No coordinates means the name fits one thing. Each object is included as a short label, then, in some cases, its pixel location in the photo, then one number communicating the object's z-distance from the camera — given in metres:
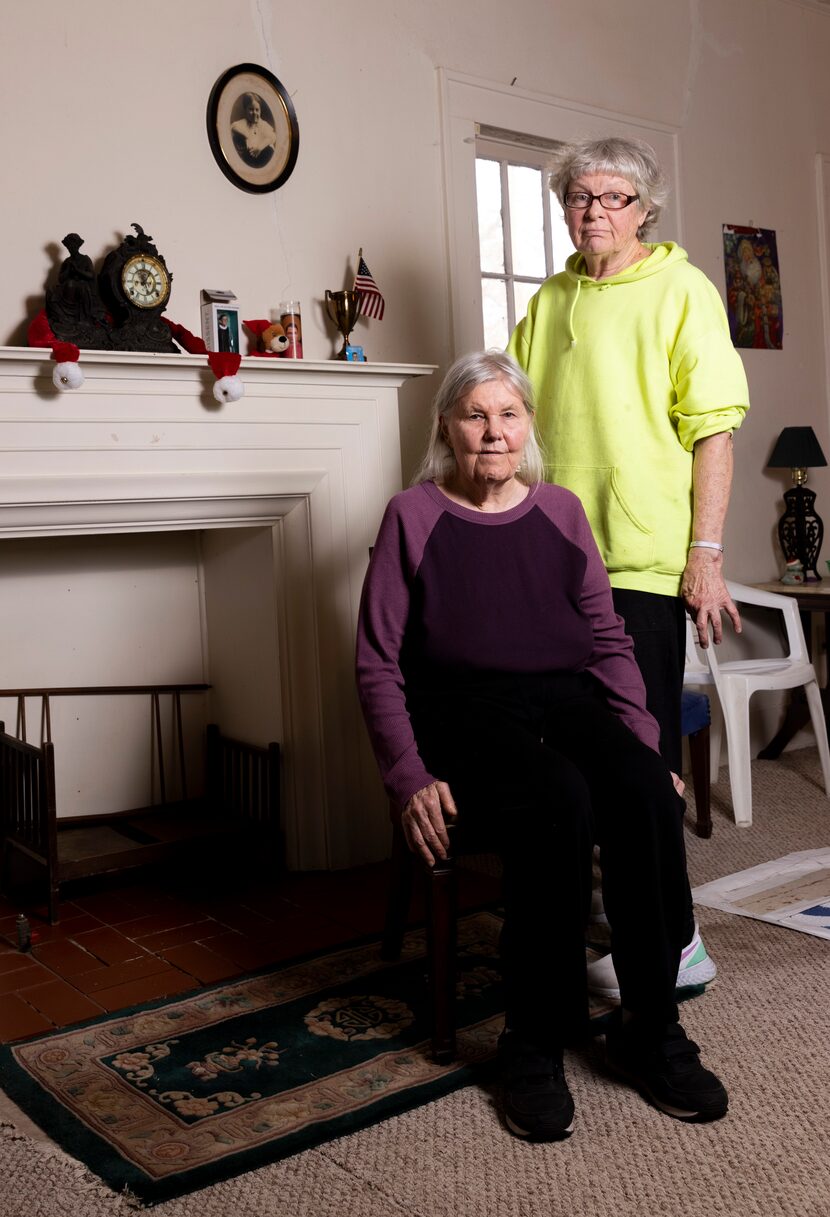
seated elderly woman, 1.84
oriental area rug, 1.80
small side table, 4.25
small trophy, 3.29
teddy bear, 3.13
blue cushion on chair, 3.36
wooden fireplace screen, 2.87
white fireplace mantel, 2.77
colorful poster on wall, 4.48
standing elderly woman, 2.25
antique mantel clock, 2.86
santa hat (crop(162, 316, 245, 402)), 2.88
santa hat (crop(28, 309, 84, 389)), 2.66
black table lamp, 4.48
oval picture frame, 3.16
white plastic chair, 3.54
